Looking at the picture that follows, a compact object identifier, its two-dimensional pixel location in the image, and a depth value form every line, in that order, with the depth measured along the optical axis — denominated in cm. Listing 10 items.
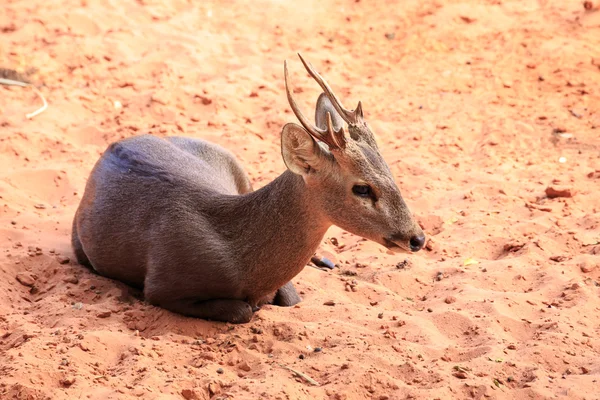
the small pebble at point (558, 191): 1380
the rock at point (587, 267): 1141
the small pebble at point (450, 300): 1077
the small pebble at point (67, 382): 827
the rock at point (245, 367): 899
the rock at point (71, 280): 1099
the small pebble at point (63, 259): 1150
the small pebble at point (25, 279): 1084
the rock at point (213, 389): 835
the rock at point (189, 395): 821
